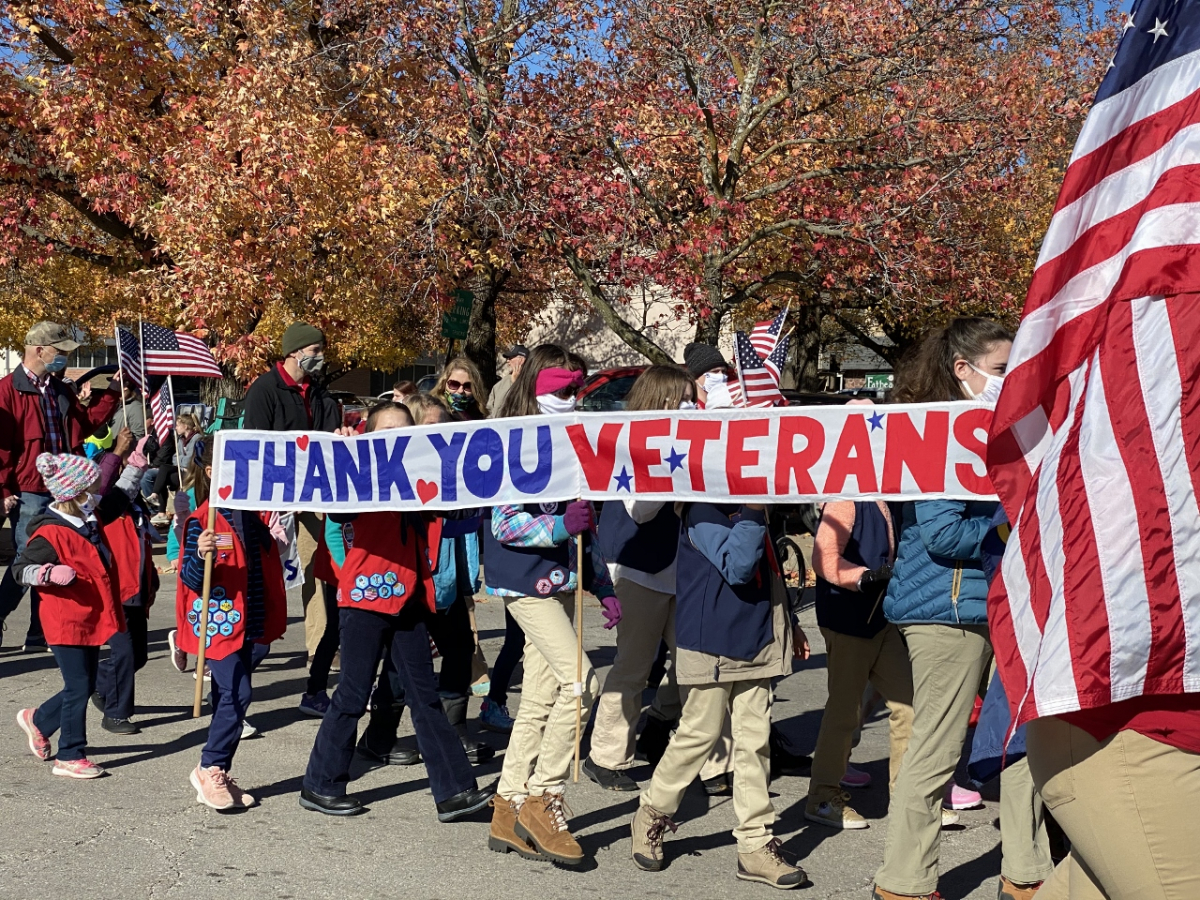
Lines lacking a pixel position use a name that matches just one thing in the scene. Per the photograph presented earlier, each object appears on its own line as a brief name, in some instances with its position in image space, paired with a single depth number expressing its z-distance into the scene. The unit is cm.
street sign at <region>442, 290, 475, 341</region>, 1257
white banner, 459
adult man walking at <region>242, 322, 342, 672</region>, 744
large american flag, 224
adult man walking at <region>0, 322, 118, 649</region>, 866
